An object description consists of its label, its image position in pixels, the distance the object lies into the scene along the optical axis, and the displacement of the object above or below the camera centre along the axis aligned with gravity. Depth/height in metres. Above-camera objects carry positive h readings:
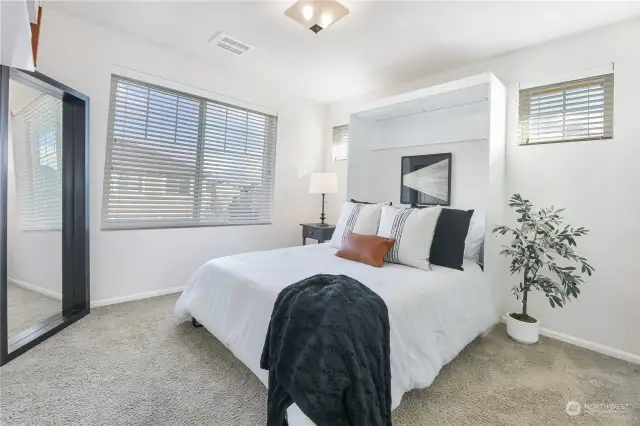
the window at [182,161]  2.86 +0.48
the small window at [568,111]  2.28 +0.83
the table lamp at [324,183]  3.81 +0.31
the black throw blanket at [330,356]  1.11 -0.60
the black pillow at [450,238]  2.26 -0.22
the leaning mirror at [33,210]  1.99 -0.06
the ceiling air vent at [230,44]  2.72 +1.53
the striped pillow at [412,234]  2.22 -0.19
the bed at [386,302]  1.54 -0.59
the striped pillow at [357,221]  2.63 -0.12
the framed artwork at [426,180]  3.08 +0.33
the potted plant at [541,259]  2.17 -0.37
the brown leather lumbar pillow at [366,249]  2.25 -0.31
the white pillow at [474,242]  2.54 -0.27
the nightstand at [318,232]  3.65 -0.30
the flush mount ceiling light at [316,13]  2.13 +1.43
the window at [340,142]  4.22 +0.93
